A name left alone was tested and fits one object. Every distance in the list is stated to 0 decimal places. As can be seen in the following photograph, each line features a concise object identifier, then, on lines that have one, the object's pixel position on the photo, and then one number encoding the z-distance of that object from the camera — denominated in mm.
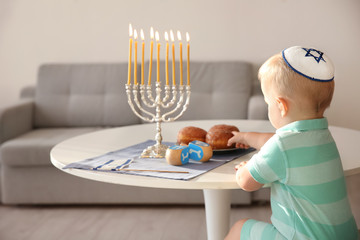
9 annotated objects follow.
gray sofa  2715
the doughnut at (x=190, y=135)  1501
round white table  1165
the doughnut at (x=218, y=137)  1465
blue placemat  1229
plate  1435
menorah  1469
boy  1106
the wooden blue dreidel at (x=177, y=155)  1315
